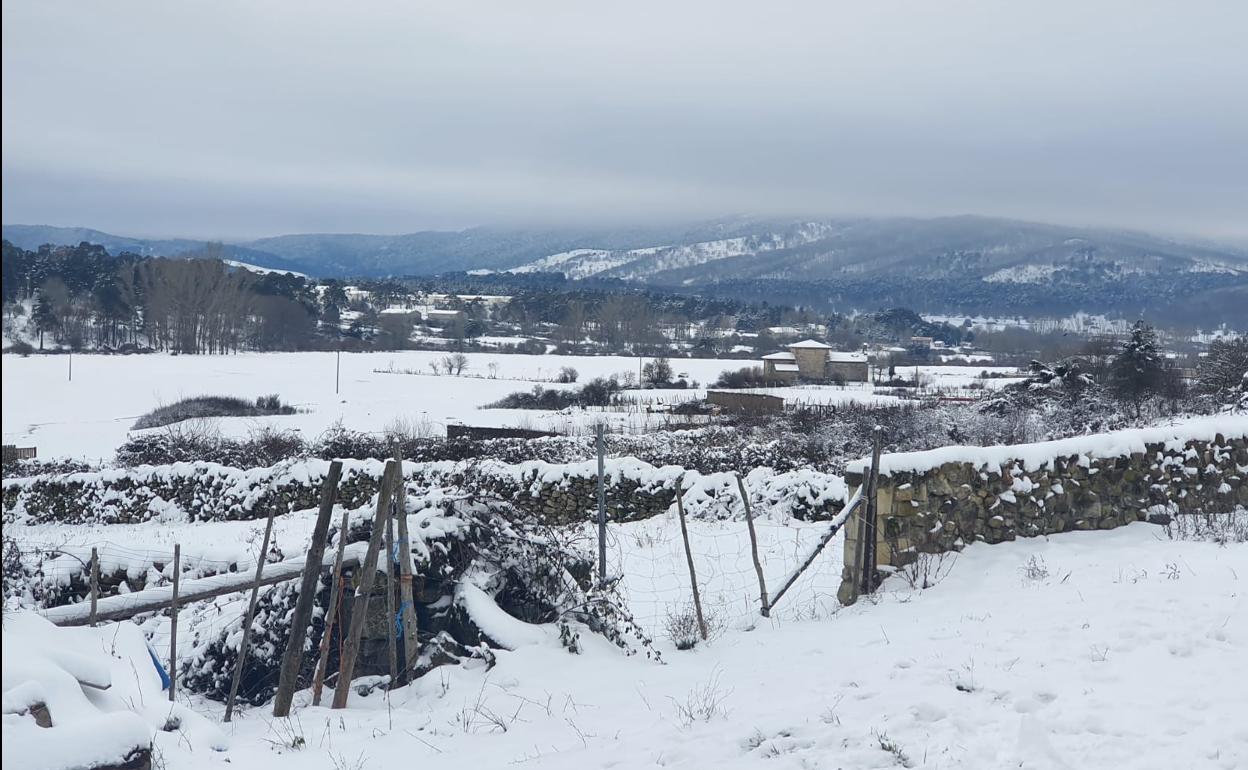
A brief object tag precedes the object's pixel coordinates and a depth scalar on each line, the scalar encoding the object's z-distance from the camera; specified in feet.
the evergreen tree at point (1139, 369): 124.67
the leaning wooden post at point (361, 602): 23.39
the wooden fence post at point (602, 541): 30.10
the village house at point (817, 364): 270.26
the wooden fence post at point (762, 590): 29.84
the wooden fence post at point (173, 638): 24.31
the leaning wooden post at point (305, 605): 23.27
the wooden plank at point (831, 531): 30.17
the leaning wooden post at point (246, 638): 23.76
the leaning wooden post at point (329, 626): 23.57
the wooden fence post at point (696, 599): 27.53
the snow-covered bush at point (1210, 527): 33.71
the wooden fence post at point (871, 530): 31.27
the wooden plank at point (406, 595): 24.94
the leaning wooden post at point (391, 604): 24.64
